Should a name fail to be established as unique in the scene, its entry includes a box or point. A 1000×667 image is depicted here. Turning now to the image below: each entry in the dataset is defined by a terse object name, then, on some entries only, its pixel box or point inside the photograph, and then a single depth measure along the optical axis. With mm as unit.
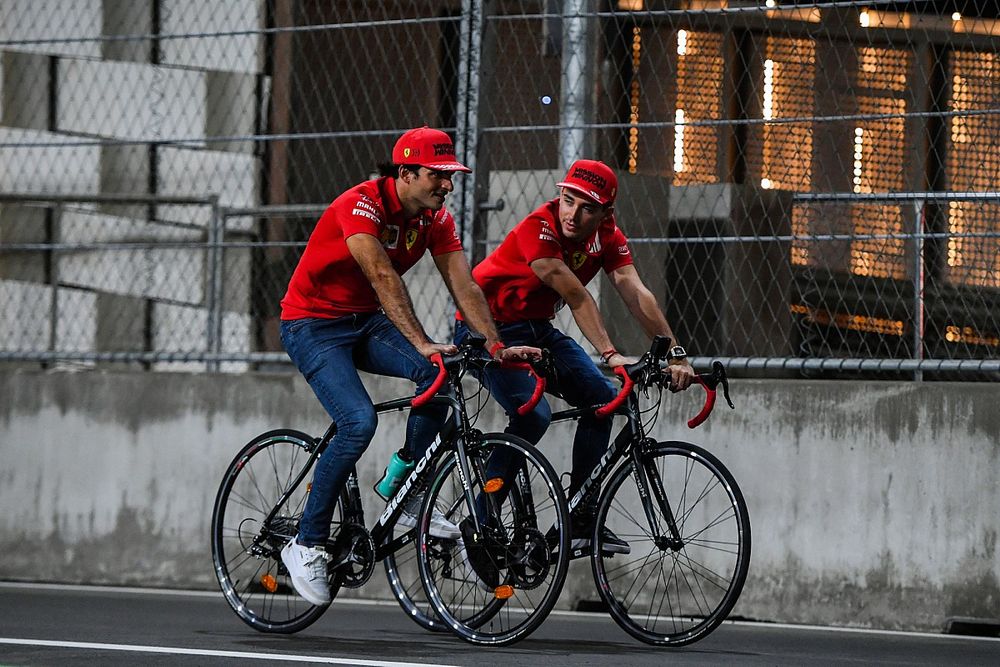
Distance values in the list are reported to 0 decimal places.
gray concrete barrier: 16703
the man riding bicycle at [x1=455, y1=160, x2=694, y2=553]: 14789
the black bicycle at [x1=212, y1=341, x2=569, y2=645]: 13969
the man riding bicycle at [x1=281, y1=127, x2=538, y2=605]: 14234
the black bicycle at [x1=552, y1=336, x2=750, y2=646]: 14023
